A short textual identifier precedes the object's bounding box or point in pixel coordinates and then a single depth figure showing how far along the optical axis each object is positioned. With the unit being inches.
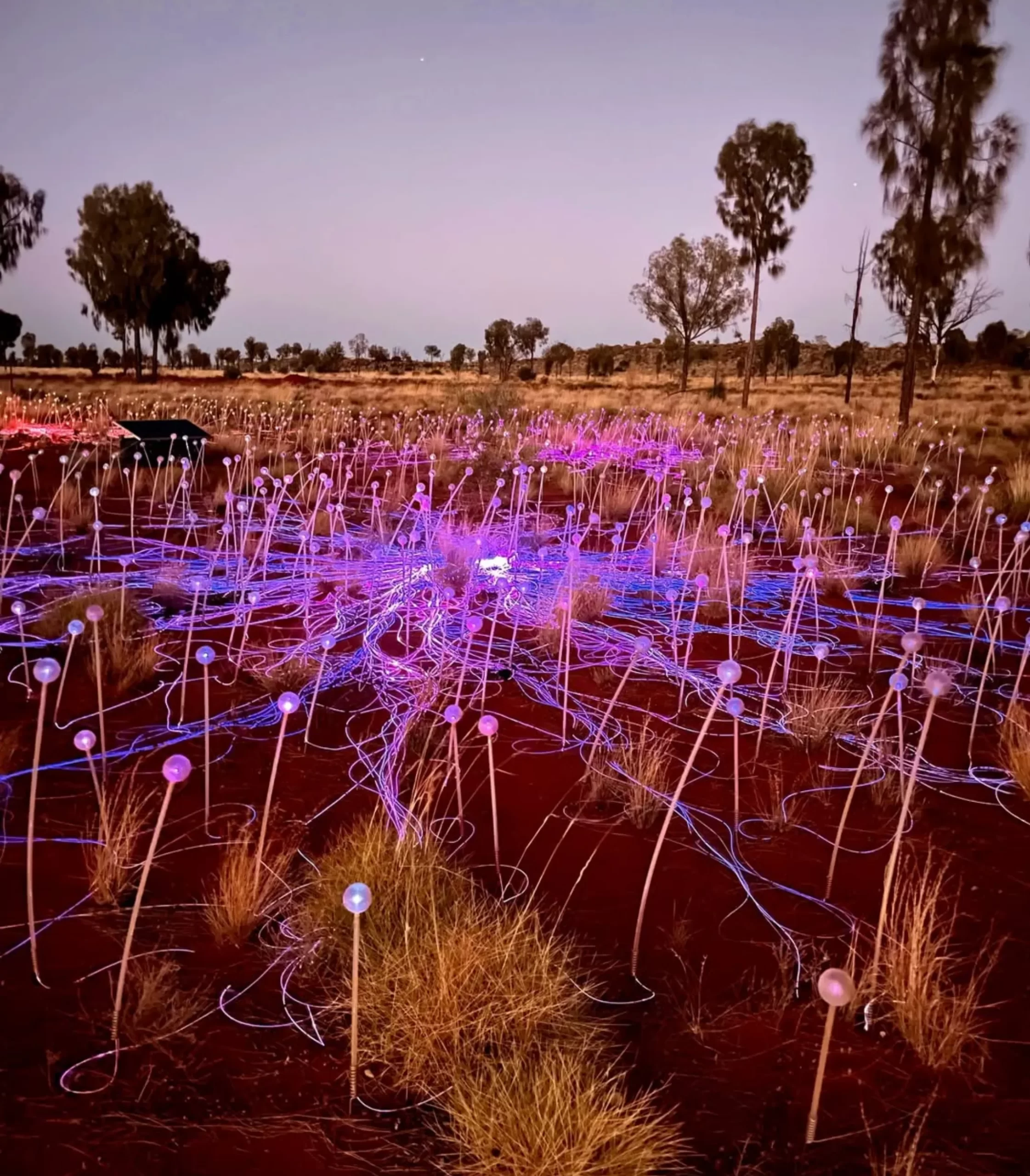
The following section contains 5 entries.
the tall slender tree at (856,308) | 942.4
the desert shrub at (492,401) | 641.0
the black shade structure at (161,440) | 388.8
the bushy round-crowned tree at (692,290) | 1138.7
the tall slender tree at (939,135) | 560.4
